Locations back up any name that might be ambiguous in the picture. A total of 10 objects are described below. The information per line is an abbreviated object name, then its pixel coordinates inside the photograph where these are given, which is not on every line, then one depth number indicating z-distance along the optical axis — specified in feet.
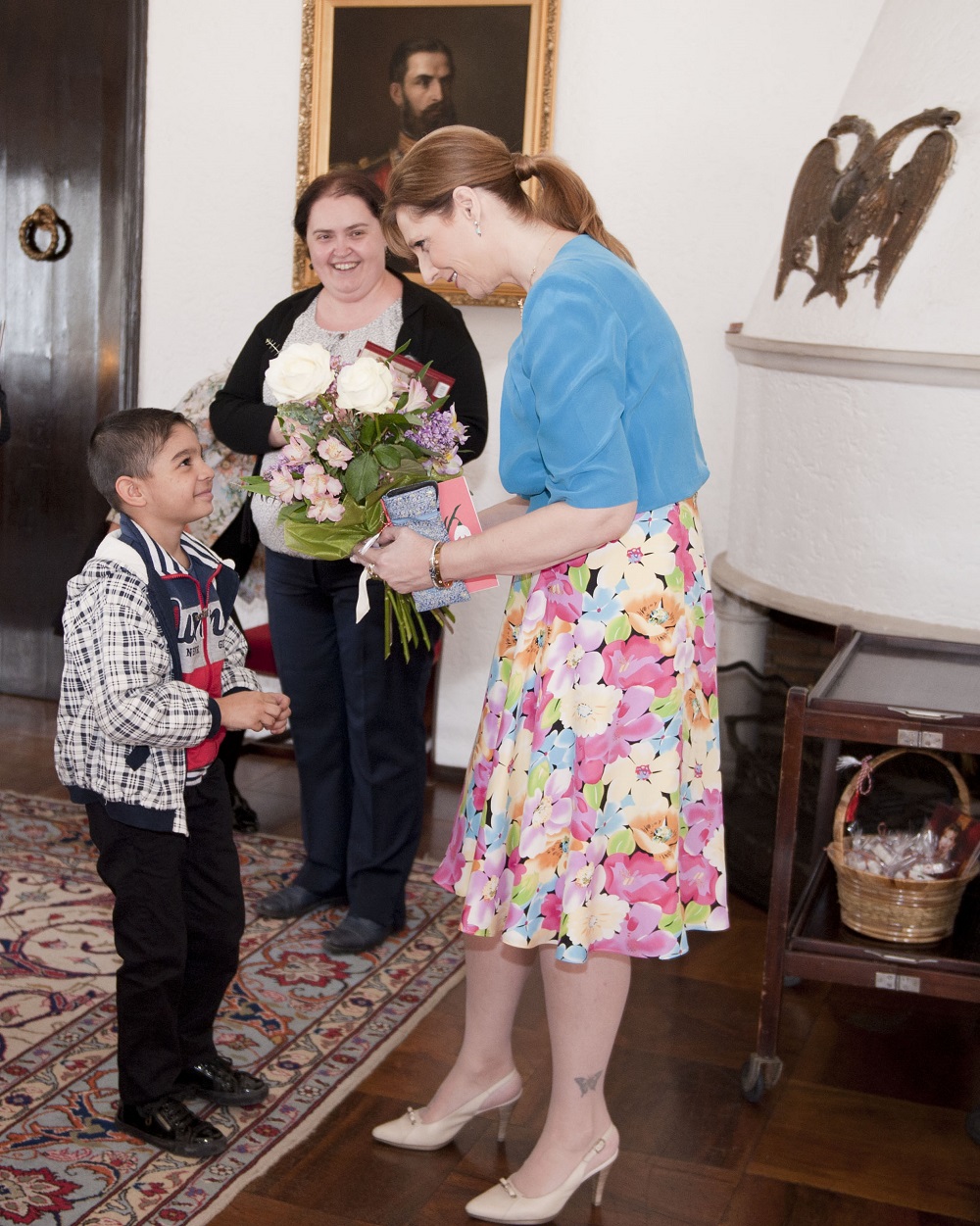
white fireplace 10.88
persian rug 7.77
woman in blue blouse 6.64
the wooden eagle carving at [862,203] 11.05
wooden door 16.06
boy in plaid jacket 7.47
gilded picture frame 14.05
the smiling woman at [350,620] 10.43
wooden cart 8.61
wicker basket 9.25
